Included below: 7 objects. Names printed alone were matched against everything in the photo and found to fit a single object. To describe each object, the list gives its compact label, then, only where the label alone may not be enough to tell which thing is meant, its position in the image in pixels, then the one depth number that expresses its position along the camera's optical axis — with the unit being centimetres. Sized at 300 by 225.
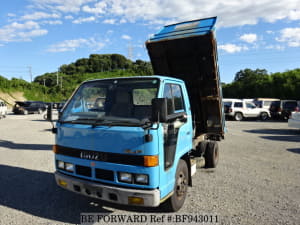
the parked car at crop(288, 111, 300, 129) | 1171
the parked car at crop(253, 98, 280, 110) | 2025
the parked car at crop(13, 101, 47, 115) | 2698
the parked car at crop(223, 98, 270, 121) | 1889
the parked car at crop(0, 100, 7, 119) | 2201
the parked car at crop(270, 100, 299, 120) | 1803
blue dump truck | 304
